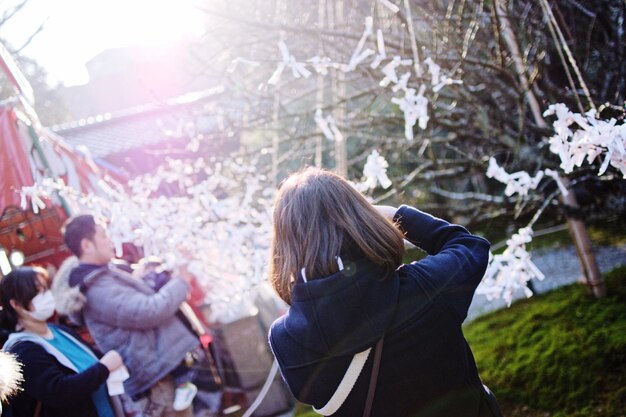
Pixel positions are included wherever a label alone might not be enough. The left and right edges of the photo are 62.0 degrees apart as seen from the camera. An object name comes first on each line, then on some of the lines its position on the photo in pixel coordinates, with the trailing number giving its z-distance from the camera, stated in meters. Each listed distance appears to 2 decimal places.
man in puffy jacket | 2.87
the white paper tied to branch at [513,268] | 2.69
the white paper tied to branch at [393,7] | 2.39
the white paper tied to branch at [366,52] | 2.47
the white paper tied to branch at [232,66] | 3.11
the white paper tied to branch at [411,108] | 2.65
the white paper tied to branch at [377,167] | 2.68
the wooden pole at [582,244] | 3.35
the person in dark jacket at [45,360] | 2.33
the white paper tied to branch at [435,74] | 2.62
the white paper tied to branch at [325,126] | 2.94
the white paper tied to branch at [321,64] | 2.82
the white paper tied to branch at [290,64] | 2.64
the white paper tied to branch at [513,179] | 2.67
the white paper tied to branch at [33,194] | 3.31
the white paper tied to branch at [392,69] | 2.60
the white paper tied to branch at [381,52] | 2.40
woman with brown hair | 1.38
